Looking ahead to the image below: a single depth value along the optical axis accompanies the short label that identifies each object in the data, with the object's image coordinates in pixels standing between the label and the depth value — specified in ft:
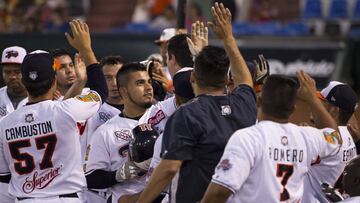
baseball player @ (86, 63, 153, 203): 50.83
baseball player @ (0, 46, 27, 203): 62.08
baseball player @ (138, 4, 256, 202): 40.29
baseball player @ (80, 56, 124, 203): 57.52
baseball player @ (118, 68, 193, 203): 44.55
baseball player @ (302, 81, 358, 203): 46.75
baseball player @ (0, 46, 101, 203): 47.03
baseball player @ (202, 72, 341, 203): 38.42
